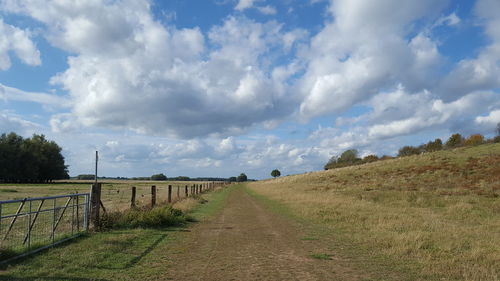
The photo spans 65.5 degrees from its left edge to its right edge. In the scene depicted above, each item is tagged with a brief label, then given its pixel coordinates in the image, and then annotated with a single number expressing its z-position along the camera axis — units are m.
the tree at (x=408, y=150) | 100.43
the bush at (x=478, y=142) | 72.85
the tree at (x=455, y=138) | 113.43
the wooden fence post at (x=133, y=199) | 17.14
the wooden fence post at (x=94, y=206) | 13.64
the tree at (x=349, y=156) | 134.96
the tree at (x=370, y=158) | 114.22
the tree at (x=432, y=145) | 100.72
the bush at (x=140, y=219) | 14.28
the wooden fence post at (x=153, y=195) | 19.88
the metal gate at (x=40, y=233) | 8.93
